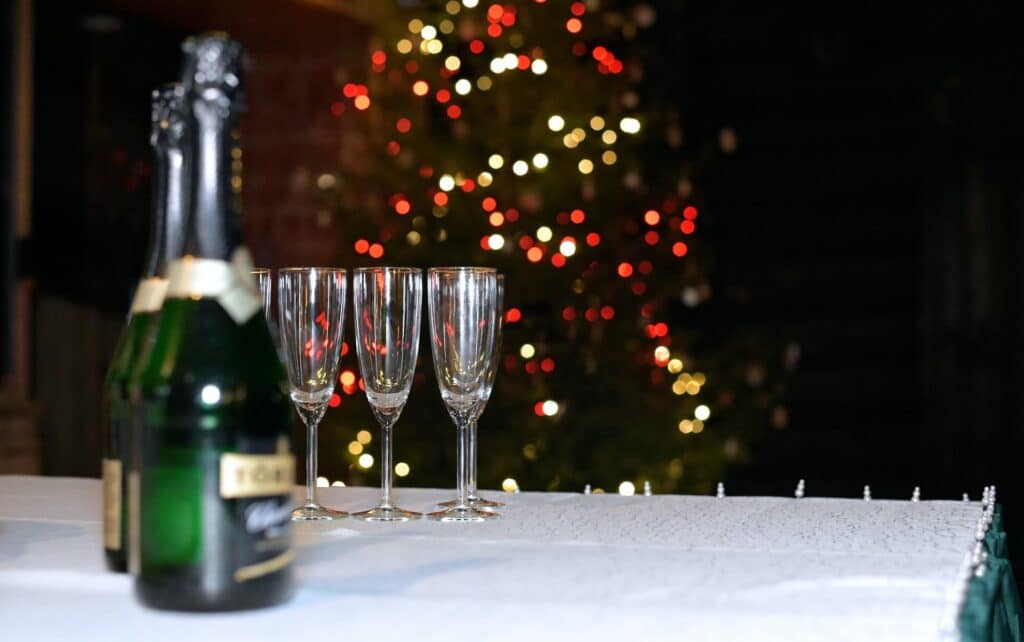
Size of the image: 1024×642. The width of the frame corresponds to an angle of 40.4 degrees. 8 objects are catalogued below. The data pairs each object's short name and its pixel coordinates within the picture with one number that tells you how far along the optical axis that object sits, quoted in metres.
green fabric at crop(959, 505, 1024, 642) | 0.70
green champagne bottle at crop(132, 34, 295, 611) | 0.63
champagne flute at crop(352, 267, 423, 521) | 1.04
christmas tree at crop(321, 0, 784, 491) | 3.12
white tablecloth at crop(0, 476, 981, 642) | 0.66
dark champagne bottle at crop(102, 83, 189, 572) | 0.76
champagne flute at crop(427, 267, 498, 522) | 1.03
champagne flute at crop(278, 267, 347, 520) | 1.04
